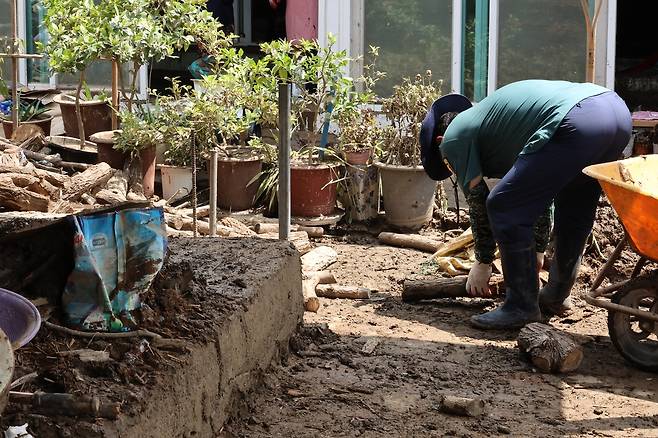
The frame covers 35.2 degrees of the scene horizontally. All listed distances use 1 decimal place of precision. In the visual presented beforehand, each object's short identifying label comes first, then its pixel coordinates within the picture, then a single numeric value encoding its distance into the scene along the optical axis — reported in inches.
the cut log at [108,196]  337.7
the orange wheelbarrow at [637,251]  206.5
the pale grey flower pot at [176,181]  362.9
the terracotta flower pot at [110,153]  366.0
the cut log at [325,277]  284.0
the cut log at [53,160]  368.2
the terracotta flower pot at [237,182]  355.3
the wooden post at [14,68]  384.8
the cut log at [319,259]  299.2
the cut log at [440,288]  268.8
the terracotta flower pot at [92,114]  404.8
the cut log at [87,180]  322.3
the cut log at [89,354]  150.2
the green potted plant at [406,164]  347.9
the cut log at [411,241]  326.6
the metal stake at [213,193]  286.5
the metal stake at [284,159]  249.1
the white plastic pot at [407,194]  346.6
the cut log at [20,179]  310.7
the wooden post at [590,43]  348.5
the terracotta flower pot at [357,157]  355.9
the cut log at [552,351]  215.2
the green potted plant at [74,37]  366.6
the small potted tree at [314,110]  346.3
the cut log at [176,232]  306.0
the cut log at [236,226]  326.3
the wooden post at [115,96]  389.4
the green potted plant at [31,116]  411.5
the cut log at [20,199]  303.7
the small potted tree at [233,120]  352.5
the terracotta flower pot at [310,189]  344.5
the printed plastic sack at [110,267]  159.8
